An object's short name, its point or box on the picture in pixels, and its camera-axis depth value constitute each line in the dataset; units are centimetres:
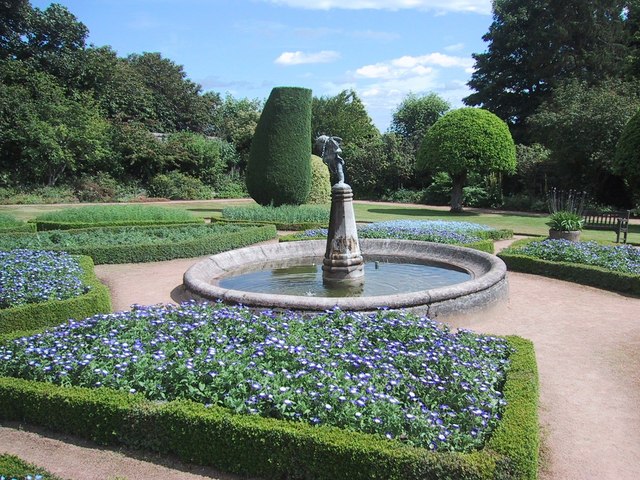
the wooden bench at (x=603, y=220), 1443
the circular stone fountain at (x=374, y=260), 618
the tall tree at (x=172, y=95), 3772
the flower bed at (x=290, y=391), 341
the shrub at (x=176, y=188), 2905
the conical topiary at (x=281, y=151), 2042
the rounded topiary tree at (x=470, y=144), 2219
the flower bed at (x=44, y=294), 625
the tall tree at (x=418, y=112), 5094
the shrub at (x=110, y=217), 1470
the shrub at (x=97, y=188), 2616
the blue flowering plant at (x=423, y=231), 1202
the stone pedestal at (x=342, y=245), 807
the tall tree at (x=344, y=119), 3959
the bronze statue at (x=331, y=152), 818
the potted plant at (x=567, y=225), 1201
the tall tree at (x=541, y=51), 3142
